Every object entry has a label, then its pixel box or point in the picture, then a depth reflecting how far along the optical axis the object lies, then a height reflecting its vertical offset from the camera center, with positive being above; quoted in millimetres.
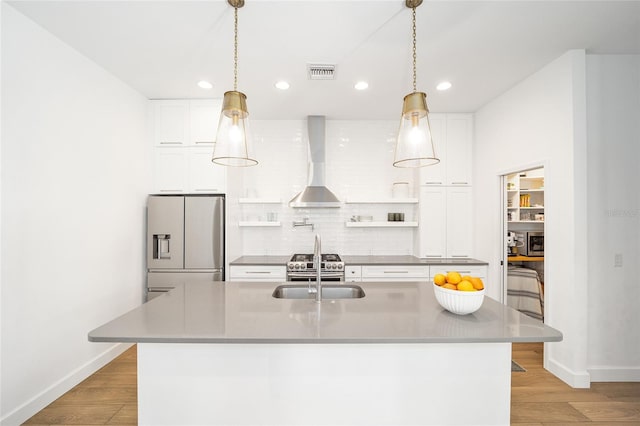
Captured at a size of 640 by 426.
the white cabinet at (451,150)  4398 +948
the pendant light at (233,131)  1889 +517
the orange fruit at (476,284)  1773 -362
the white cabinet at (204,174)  3914 +537
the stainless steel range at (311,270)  3896 -635
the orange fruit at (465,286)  1769 -373
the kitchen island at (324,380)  1672 -853
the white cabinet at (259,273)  3975 -684
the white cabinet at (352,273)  4027 -688
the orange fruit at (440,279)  1889 -361
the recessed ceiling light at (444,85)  3422 +1448
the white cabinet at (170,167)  3928 +623
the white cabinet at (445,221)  4375 -39
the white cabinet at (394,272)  4062 -681
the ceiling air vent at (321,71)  3014 +1421
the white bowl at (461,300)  1748 -451
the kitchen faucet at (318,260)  2148 -299
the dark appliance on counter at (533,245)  4828 -393
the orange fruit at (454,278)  1824 -340
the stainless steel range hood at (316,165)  4246 +737
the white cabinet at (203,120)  3926 +1201
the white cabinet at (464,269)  4047 -641
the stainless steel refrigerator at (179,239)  3760 -249
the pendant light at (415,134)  1866 +502
